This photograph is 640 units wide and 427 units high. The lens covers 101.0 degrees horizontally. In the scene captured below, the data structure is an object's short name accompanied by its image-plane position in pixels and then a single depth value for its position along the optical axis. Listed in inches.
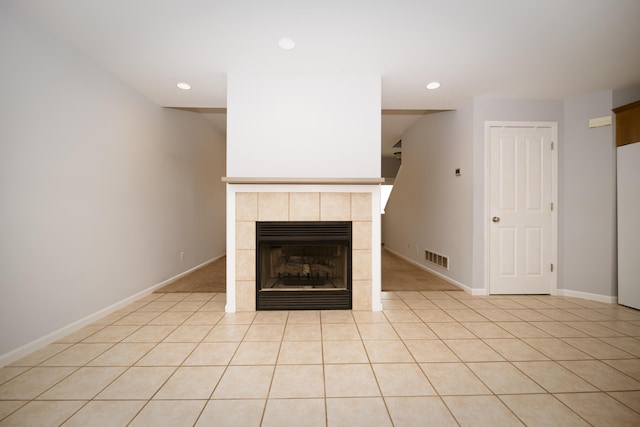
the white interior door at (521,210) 136.3
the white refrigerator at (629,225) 116.3
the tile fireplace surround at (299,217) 112.0
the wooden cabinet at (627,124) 115.6
